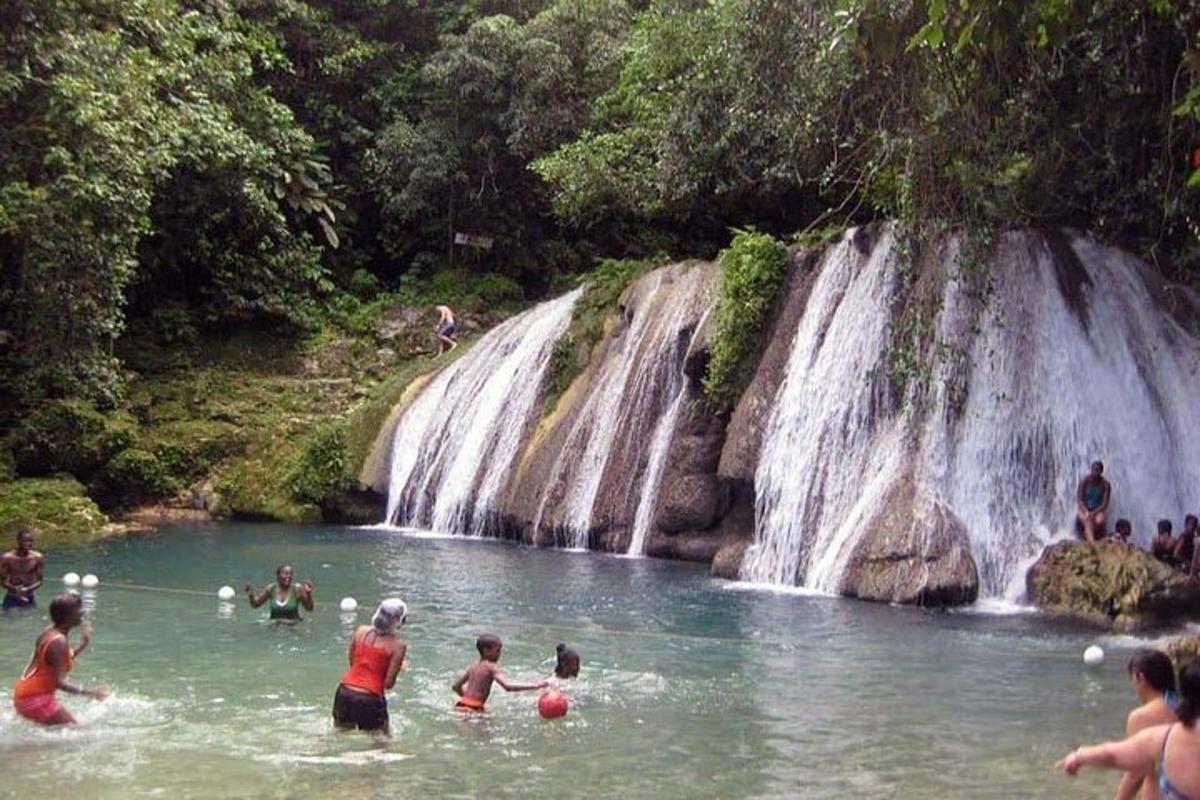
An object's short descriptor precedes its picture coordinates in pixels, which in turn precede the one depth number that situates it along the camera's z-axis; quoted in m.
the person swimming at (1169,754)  5.35
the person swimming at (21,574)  13.43
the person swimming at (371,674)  8.69
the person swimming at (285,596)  12.76
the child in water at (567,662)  9.63
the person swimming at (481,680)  9.35
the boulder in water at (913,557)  14.75
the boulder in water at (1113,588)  13.30
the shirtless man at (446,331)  28.19
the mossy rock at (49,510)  20.56
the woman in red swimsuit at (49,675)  8.69
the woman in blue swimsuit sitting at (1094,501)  15.29
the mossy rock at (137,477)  23.70
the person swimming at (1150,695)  5.87
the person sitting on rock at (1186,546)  14.96
